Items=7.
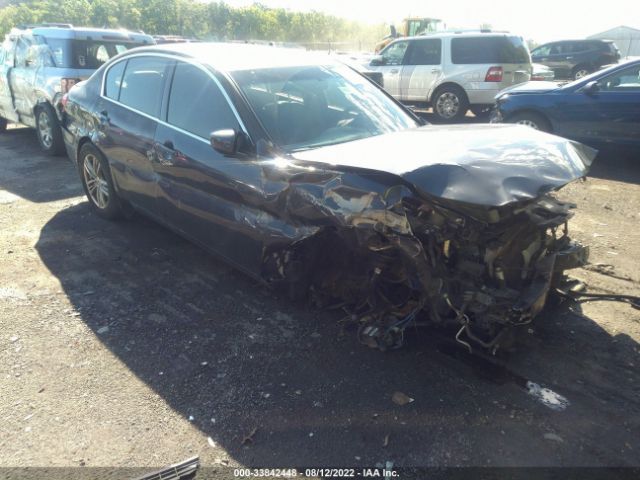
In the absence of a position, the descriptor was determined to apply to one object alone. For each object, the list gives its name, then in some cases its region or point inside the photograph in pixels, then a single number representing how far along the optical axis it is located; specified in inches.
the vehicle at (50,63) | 307.6
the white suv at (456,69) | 422.3
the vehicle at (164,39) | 593.3
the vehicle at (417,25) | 895.7
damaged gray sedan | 111.2
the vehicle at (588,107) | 289.0
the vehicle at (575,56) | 711.7
